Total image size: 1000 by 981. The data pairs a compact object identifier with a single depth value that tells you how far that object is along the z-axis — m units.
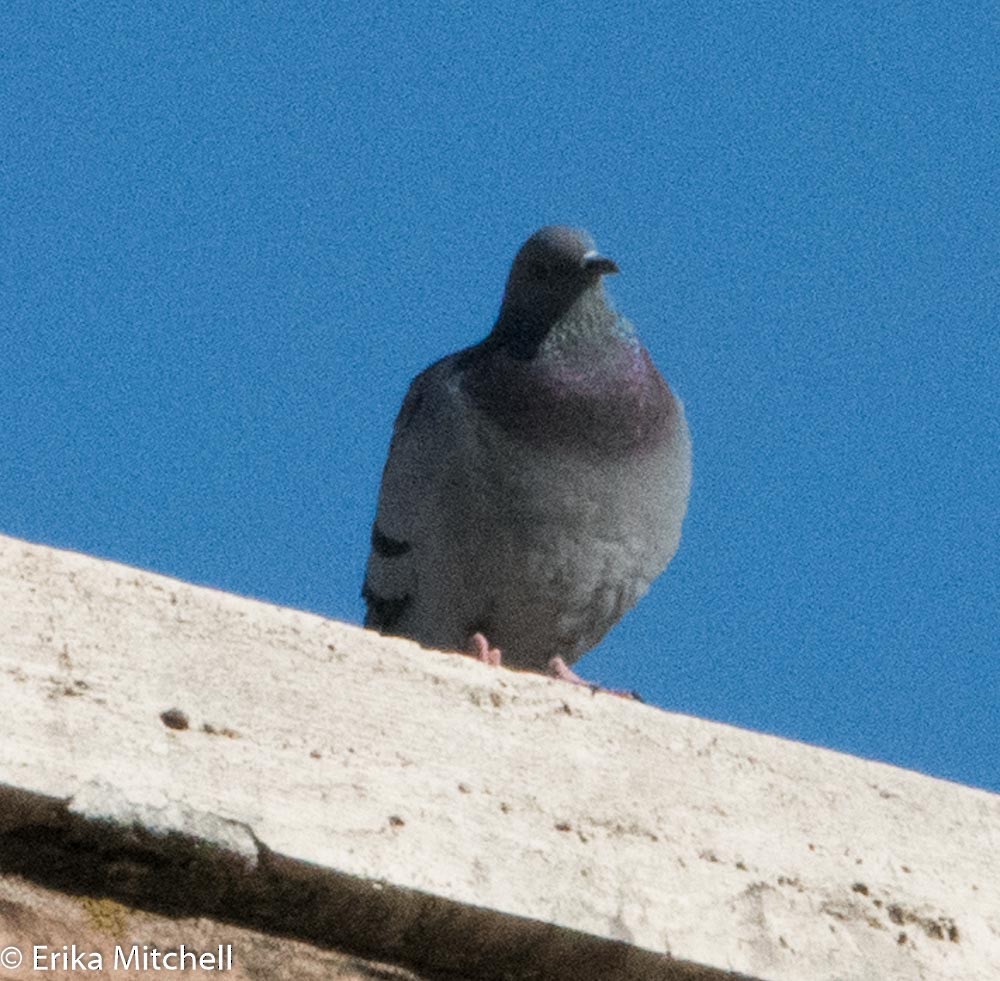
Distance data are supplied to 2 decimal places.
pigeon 12.93
